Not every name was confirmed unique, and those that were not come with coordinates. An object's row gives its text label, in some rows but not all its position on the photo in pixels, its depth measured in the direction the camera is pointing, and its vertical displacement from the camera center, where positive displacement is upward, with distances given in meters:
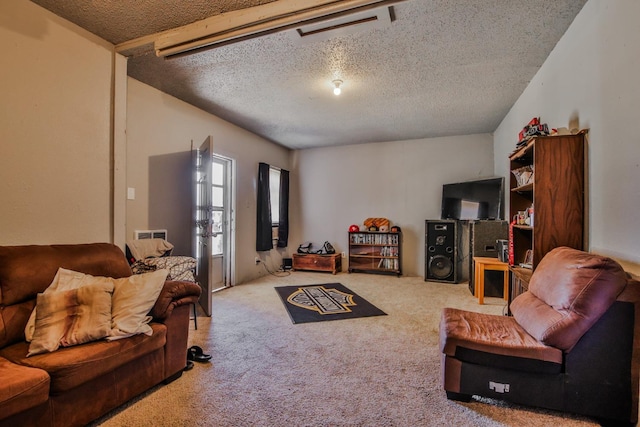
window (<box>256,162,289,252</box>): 5.20 +0.09
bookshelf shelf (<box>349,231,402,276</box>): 5.47 -0.73
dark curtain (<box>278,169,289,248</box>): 5.87 -0.01
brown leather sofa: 1.31 -0.73
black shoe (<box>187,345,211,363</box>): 2.22 -1.08
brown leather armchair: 1.49 -0.73
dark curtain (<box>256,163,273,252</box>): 5.19 +0.02
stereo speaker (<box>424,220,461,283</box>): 4.90 -0.60
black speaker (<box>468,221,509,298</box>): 4.07 -0.30
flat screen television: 4.42 +0.24
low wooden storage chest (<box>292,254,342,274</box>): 5.63 -0.95
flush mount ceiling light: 3.23 +1.40
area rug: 3.24 -1.11
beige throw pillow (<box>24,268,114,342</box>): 1.64 -0.43
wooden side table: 3.67 -0.69
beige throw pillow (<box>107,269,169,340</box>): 1.68 -0.54
